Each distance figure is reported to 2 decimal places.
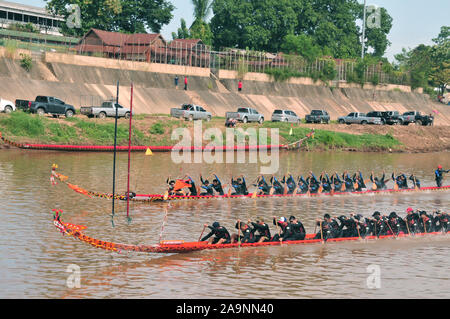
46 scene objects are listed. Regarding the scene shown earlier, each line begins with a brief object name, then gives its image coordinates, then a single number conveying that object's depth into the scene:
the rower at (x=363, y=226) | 27.19
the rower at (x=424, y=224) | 29.05
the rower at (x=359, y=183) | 39.53
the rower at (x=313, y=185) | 38.38
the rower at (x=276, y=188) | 36.62
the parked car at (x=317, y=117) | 71.75
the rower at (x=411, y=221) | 28.67
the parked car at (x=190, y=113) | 60.06
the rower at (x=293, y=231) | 25.44
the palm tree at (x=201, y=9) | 100.12
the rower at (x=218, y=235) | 24.05
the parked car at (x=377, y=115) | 75.60
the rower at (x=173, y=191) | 33.44
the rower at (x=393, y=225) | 28.09
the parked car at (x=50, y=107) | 51.72
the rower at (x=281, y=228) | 25.30
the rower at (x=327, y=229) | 26.28
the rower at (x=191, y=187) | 33.75
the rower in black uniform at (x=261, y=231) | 24.84
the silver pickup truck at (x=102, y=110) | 54.94
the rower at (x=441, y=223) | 29.44
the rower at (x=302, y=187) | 37.75
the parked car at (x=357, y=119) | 74.00
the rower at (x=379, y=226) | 27.73
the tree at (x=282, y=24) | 105.44
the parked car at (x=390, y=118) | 75.56
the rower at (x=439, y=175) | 42.84
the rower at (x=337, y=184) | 39.03
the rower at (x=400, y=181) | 41.56
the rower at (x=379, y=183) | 40.44
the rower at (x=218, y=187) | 34.91
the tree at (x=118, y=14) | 86.38
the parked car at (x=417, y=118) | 78.69
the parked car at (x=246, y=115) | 63.56
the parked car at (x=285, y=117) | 68.25
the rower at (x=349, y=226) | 27.08
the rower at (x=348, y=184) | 39.16
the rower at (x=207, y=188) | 34.66
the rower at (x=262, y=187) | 36.38
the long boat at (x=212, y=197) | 31.35
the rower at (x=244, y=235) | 24.47
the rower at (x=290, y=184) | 37.09
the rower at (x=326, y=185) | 38.72
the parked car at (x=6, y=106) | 49.81
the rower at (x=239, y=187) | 35.62
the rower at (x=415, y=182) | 41.81
